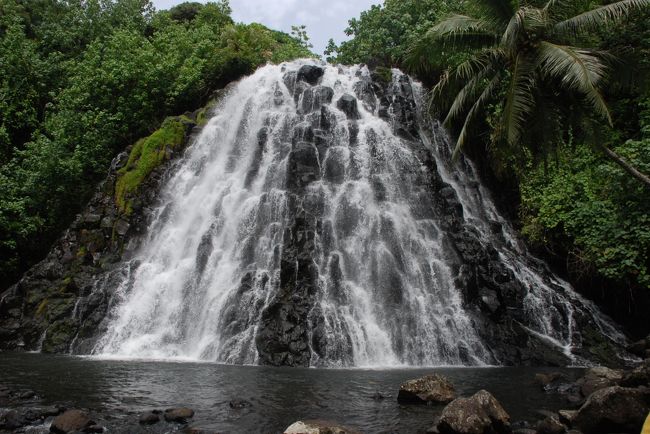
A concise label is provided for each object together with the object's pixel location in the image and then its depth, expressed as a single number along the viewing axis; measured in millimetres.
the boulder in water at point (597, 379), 8672
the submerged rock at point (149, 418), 7050
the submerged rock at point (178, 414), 7254
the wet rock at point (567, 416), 6586
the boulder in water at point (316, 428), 6109
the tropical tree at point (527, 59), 11547
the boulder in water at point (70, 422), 6605
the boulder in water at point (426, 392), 8461
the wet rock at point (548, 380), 9966
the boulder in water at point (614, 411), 6094
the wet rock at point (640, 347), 14034
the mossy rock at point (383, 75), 25250
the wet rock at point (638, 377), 7344
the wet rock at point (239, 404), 8103
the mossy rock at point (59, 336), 15695
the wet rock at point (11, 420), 6777
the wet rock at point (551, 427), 6332
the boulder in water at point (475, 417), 6469
